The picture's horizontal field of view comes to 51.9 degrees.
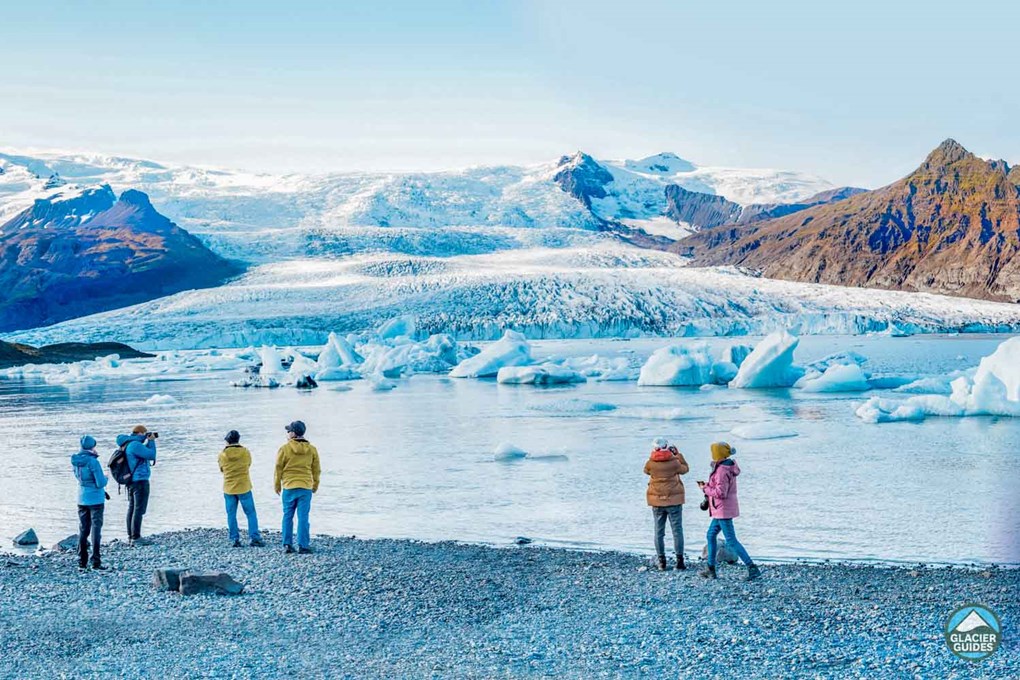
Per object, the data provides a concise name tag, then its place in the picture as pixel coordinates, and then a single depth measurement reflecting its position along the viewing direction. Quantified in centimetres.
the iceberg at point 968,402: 2228
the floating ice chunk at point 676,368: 3353
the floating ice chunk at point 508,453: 1736
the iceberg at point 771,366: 3175
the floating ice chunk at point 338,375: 4269
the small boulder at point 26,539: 1123
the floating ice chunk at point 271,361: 4444
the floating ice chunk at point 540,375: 3662
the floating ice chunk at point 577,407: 2561
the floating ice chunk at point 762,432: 1947
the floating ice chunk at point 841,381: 3011
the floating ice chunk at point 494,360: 4188
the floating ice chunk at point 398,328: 5569
